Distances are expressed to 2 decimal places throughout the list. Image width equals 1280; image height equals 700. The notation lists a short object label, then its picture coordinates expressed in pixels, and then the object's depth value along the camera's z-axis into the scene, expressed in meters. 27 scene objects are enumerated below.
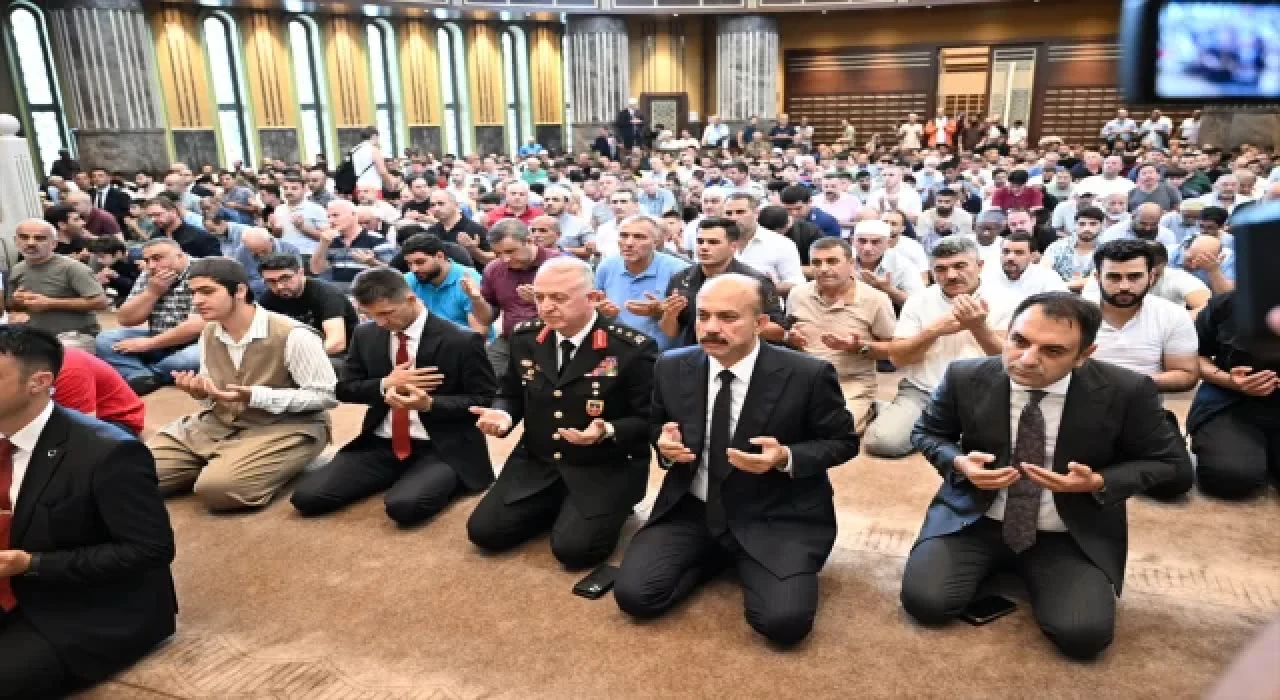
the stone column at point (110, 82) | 13.45
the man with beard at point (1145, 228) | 6.19
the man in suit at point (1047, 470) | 2.56
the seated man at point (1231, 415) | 3.69
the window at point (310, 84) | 17.36
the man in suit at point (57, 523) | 2.41
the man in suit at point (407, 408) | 3.62
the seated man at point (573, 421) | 3.31
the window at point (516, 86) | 20.25
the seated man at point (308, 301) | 4.71
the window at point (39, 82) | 13.56
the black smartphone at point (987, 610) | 2.79
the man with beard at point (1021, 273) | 4.69
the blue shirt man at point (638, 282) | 5.16
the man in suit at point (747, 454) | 2.79
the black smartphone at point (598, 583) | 3.07
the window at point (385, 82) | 18.45
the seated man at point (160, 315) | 5.11
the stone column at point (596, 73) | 19.72
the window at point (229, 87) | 16.08
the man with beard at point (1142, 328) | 3.73
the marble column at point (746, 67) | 20.44
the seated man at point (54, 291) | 5.56
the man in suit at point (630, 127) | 18.56
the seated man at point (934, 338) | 4.19
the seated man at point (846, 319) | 4.54
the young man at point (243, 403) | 3.74
